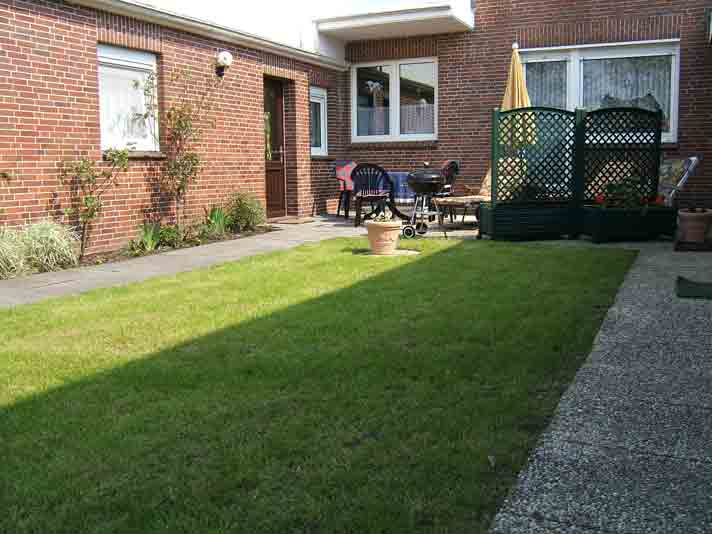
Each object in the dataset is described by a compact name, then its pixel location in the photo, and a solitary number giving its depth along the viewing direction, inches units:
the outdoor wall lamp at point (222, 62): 418.6
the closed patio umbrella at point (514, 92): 468.2
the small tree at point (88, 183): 324.8
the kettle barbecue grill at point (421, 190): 388.0
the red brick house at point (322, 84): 312.7
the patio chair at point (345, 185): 523.8
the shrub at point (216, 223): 401.4
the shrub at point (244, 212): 429.1
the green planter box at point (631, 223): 354.3
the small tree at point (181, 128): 383.9
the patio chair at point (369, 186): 447.2
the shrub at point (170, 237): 365.7
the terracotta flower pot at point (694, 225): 318.7
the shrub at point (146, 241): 347.6
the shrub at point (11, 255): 273.3
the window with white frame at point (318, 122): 554.9
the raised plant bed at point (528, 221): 370.3
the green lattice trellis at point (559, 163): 370.6
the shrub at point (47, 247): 287.9
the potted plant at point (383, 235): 313.9
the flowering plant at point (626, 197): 357.7
